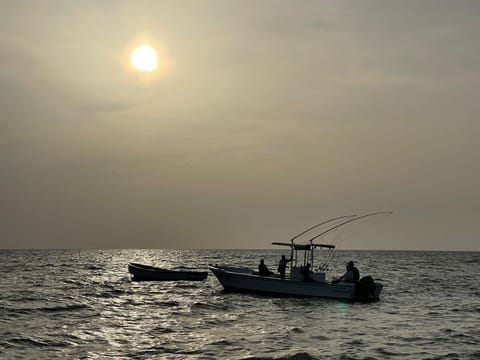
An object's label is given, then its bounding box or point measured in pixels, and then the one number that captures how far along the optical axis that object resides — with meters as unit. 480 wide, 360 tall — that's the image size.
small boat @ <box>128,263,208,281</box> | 51.62
